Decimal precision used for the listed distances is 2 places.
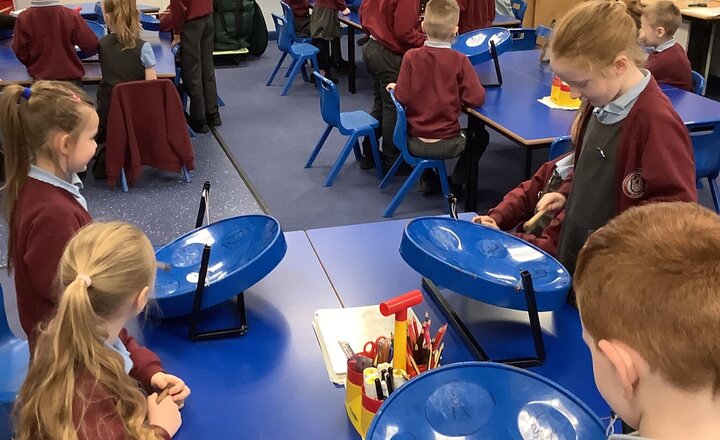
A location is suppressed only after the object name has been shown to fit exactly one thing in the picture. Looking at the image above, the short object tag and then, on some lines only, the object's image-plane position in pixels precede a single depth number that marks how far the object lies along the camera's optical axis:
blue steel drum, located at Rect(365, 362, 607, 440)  1.29
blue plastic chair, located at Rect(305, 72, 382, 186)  4.31
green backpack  7.38
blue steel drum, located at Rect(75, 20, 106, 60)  5.24
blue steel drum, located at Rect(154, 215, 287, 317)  1.68
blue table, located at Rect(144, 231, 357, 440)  1.45
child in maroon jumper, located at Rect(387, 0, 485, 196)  3.80
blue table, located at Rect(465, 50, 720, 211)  3.40
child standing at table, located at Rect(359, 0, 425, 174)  4.58
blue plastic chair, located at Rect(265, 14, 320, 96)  6.35
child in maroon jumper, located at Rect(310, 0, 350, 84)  6.41
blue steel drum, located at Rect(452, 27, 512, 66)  4.31
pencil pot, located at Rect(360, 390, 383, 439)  1.36
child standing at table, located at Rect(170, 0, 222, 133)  5.14
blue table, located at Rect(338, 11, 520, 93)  5.93
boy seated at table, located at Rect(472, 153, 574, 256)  2.11
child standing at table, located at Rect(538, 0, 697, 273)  1.73
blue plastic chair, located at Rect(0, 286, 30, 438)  1.88
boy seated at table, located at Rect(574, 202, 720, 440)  0.83
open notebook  1.64
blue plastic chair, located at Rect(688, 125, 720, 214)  3.42
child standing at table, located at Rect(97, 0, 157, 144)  4.33
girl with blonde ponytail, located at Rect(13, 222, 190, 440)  1.30
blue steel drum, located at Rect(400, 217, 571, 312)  1.58
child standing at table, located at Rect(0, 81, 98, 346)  1.82
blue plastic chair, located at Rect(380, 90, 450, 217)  3.94
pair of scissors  1.50
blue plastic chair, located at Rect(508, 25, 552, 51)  5.18
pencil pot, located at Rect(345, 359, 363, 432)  1.42
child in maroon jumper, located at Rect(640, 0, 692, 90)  4.07
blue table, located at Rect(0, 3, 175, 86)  4.35
